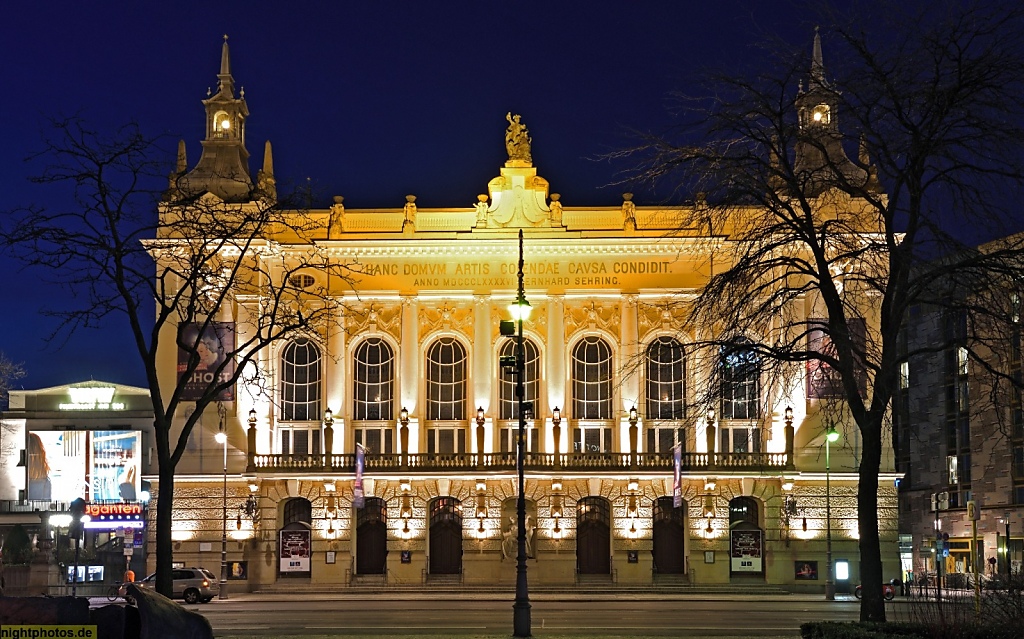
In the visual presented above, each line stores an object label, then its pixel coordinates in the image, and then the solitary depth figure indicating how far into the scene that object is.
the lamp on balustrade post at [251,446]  67.75
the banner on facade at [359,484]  65.38
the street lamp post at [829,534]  57.78
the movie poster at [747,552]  67.44
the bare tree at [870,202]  25.94
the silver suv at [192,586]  55.69
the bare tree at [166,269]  30.61
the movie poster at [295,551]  68.25
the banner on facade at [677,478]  63.88
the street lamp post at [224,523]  63.81
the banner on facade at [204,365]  63.53
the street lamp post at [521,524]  32.66
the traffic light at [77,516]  49.59
